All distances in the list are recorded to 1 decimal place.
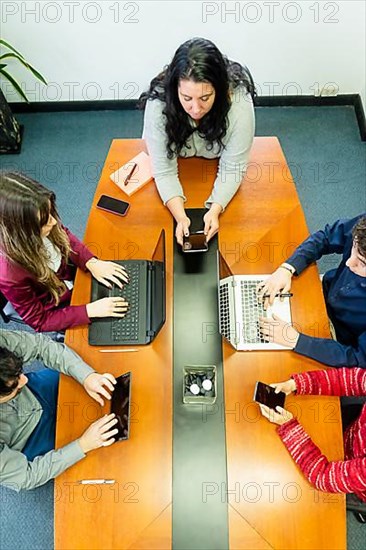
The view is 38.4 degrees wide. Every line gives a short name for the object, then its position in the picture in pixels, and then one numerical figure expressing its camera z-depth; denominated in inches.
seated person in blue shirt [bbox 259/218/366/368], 61.5
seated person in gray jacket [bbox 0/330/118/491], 57.1
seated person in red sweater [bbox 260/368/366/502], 54.1
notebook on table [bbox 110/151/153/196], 73.9
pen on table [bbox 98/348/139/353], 63.0
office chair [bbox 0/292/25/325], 70.1
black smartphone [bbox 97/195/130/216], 71.9
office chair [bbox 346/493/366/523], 63.1
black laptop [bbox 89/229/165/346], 63.4
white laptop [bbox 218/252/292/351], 62.3
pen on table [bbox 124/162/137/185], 74.2
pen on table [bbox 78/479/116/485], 56.4
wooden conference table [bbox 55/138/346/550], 54.7
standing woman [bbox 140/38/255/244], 62.1
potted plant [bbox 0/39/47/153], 97.4
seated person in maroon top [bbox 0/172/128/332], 58.9
